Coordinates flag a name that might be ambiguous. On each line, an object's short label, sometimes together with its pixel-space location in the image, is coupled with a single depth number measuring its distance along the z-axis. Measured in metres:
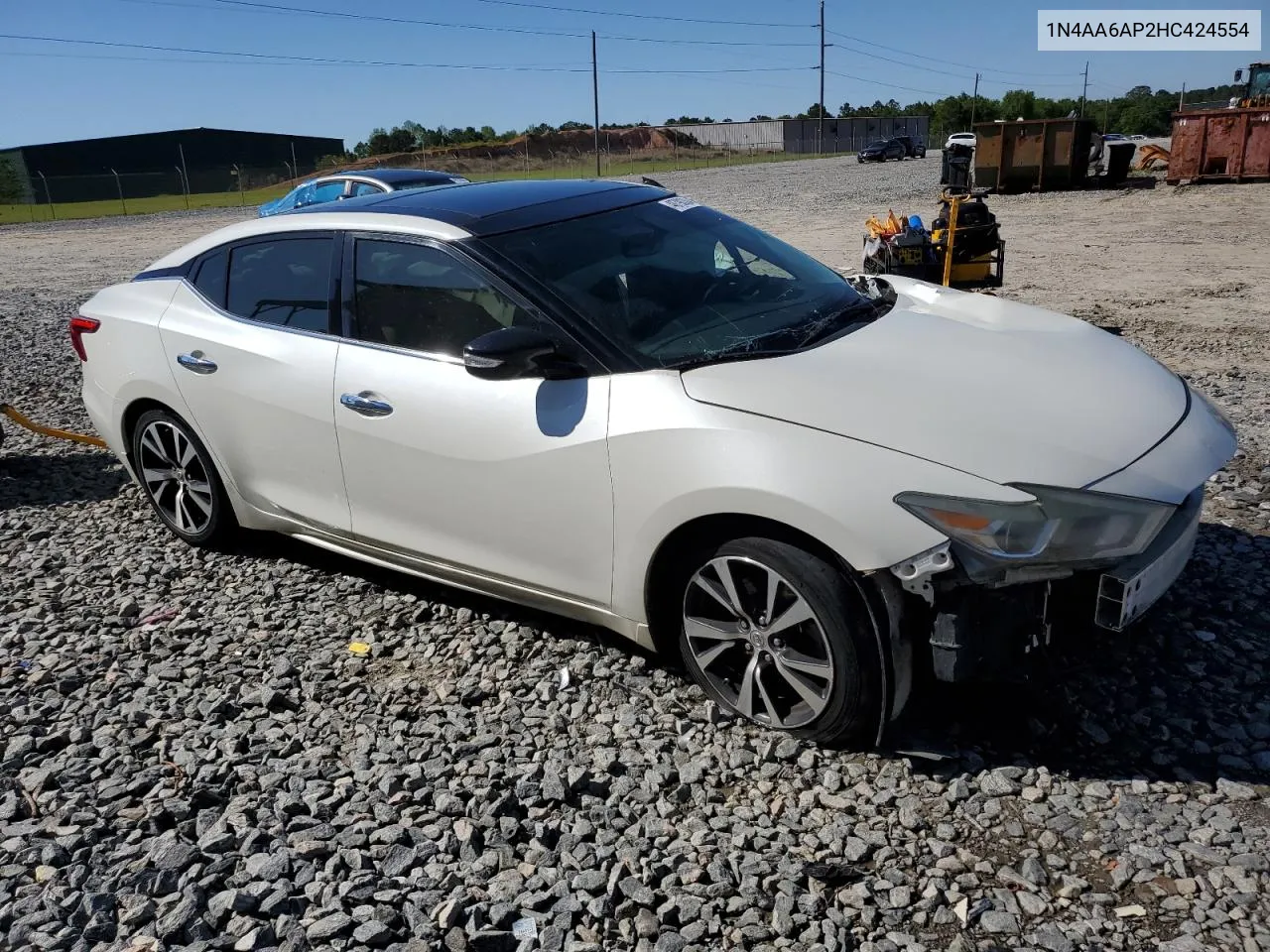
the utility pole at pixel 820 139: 77.38
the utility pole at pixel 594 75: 65.55
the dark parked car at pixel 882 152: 54.97
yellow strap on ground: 6.70
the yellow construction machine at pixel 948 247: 10.98
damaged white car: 2.84
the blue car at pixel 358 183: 15.56
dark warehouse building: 57.66
